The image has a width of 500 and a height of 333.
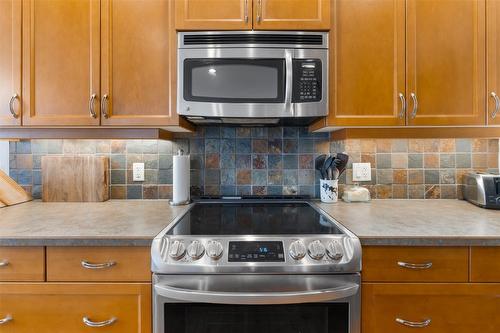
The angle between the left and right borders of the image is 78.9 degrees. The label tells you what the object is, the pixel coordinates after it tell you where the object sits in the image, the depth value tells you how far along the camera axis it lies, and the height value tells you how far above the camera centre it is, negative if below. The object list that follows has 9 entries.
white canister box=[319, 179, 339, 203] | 1.68 -0.14
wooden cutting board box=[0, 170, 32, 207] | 1.61 -0.15
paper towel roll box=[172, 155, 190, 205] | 1.64 -0.08
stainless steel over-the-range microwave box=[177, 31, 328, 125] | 1.42 +0.42
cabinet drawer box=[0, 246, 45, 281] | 1.10 -0.36
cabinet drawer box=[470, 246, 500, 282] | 1.10 -0.36
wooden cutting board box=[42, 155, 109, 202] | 1.71 -0.09
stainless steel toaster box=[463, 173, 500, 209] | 1.53 -0.13
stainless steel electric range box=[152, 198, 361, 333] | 1.03 -0.41
